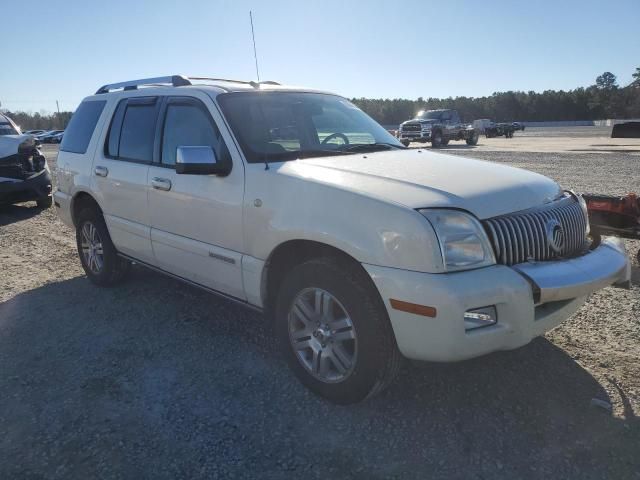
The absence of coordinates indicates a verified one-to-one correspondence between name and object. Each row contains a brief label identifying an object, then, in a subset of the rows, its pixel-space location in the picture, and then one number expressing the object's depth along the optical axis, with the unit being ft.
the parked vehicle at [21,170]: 28.71
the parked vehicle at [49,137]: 150.35
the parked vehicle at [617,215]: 14.97
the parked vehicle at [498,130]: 147.95
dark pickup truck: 93.04
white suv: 8.13
